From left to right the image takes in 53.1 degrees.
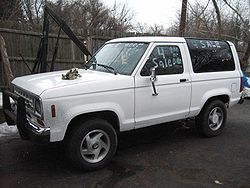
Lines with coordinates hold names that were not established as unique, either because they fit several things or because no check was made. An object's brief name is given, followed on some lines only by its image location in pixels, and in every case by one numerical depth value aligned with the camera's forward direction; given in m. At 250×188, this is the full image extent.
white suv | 3.36
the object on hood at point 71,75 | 3.70
